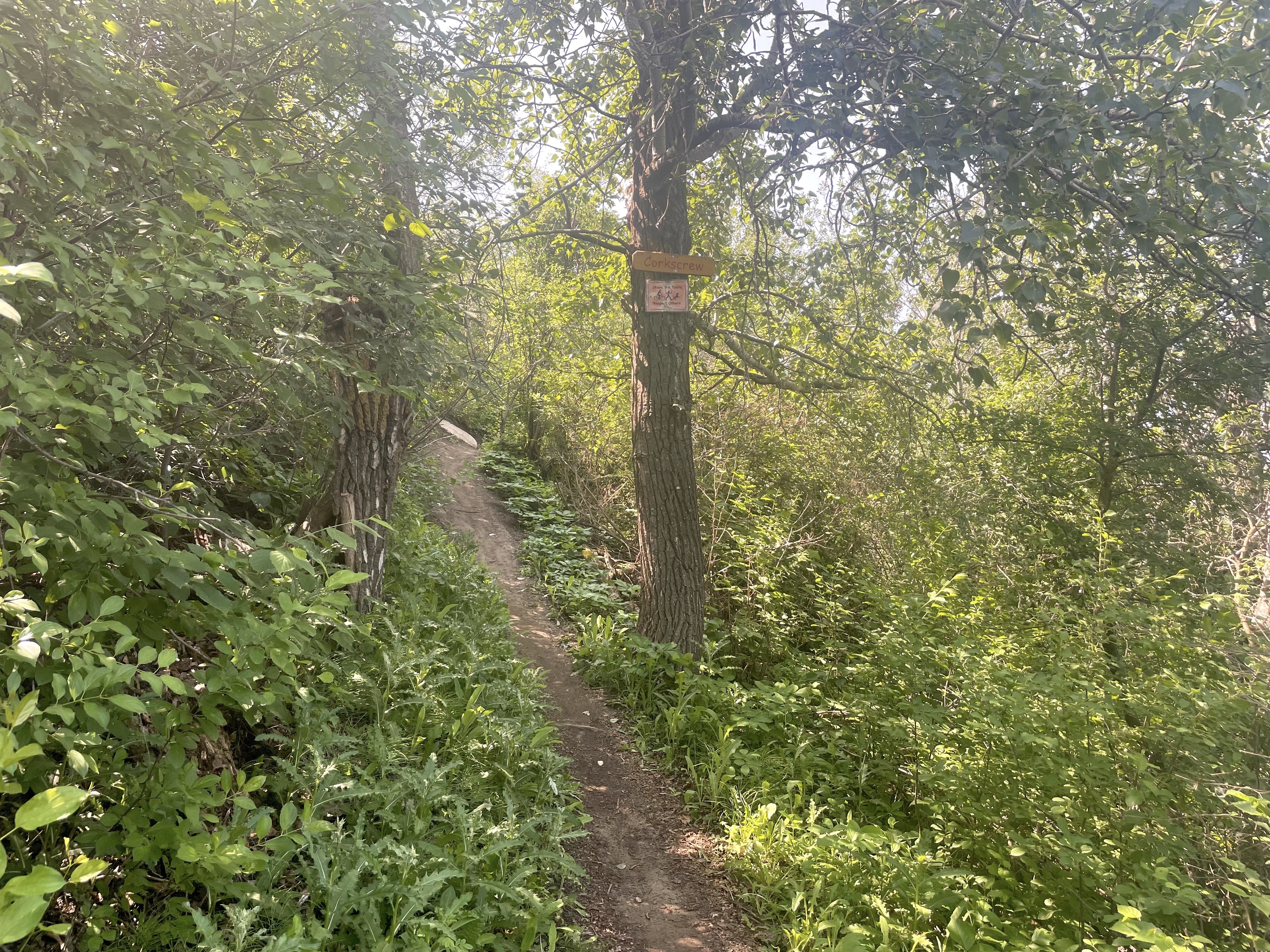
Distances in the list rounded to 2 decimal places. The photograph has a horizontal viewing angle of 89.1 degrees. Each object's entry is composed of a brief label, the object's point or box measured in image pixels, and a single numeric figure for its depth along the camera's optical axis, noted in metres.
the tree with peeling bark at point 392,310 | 3.19
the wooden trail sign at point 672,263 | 5.22
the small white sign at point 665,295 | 5.38
